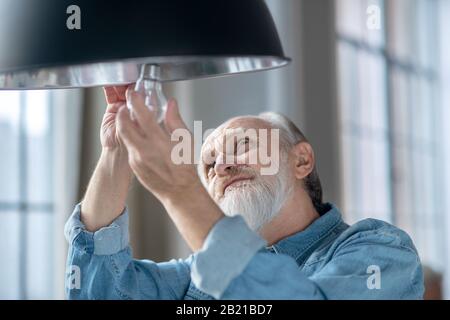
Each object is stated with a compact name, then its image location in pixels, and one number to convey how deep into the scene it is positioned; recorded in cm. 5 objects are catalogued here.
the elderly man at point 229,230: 83
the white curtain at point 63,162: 258
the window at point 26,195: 251
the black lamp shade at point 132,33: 78
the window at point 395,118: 431
